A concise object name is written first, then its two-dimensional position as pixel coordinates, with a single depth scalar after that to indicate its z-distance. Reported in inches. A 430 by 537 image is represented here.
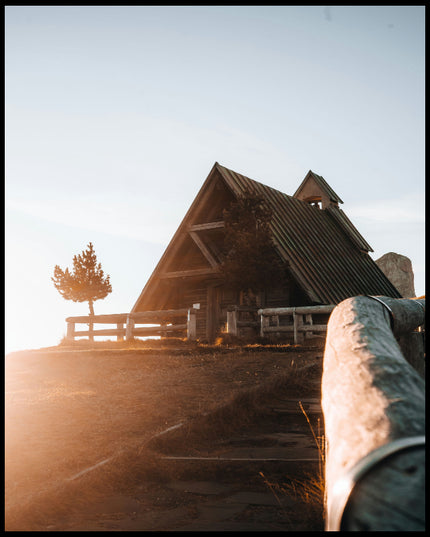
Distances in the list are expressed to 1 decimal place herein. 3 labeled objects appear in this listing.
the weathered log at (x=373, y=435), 49.4
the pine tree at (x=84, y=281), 1523.1
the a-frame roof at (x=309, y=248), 770.8
